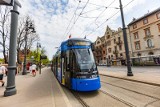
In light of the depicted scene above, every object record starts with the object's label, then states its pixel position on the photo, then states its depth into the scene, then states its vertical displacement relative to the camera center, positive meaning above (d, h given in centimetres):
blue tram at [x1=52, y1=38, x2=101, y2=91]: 622 -24
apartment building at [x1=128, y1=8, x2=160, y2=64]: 3047 +771
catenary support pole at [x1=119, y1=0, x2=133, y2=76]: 1197 +105
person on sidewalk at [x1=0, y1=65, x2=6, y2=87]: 941 -46
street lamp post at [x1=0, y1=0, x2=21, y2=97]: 687 +69
